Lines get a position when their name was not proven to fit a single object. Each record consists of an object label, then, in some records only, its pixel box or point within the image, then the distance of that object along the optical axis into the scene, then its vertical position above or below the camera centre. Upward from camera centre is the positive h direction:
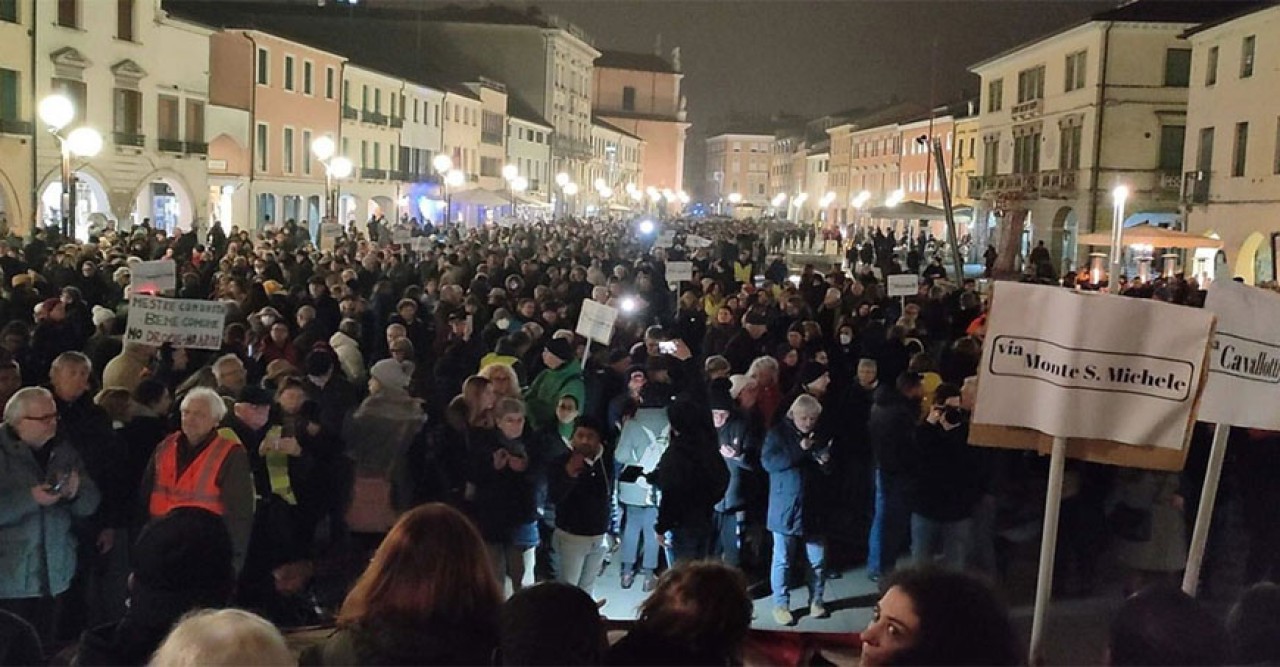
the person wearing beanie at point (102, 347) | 9.95 -1.14
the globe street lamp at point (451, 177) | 33.23 +1.23
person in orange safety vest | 6.20 -1.29
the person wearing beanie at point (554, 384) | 9.35 -1.21
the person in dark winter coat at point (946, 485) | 7.94 -1.50
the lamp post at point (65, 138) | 15.97 +0.84
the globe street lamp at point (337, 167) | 29.12 +1.05
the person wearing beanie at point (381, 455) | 7.51 -1.42
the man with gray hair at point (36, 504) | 6.11 -1.46
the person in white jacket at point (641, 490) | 8.66 -1.76
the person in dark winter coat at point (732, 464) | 8.67 -1.56
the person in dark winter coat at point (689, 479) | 8.03 -1.55
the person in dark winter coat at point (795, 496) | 8.22 -1.67
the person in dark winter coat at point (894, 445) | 8.30 -1.33
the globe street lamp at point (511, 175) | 47.65 +1.70
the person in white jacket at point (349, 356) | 10.59 -1.19
